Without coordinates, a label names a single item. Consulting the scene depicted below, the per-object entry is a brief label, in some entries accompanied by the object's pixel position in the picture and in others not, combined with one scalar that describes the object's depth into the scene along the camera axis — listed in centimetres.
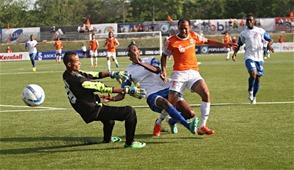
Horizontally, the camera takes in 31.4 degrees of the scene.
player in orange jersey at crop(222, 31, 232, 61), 3986
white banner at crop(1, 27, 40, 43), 6700
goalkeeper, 784
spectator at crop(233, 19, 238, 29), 6850
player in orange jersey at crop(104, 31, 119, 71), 3149
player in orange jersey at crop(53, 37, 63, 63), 4277
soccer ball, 900
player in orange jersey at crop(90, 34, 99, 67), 3634
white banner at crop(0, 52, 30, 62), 5312
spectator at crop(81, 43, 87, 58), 5212
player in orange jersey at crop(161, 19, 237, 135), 923
